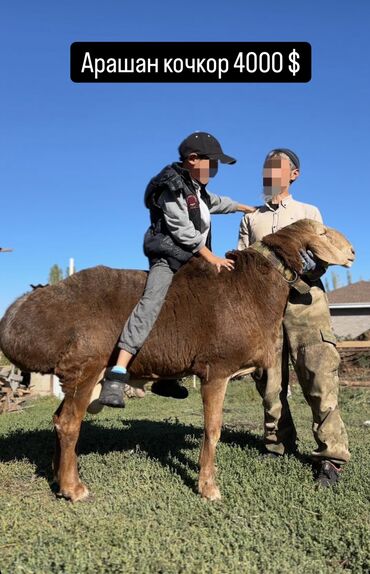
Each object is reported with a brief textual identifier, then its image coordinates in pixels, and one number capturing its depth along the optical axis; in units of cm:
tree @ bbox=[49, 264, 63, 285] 4661
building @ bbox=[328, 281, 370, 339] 3147
